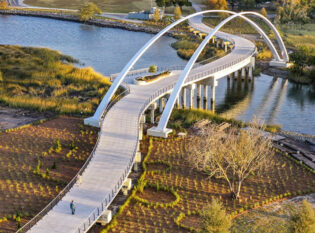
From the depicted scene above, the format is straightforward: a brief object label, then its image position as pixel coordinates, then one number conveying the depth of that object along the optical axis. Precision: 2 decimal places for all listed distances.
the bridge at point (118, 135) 34.84
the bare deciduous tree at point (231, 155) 40.88
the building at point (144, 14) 140.12
